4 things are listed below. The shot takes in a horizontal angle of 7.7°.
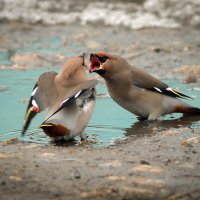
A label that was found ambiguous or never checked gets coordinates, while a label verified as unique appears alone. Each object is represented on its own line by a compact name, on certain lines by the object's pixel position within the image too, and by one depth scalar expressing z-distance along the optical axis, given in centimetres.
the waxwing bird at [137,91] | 1560
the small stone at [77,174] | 1031
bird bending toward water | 1295
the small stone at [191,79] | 1870
